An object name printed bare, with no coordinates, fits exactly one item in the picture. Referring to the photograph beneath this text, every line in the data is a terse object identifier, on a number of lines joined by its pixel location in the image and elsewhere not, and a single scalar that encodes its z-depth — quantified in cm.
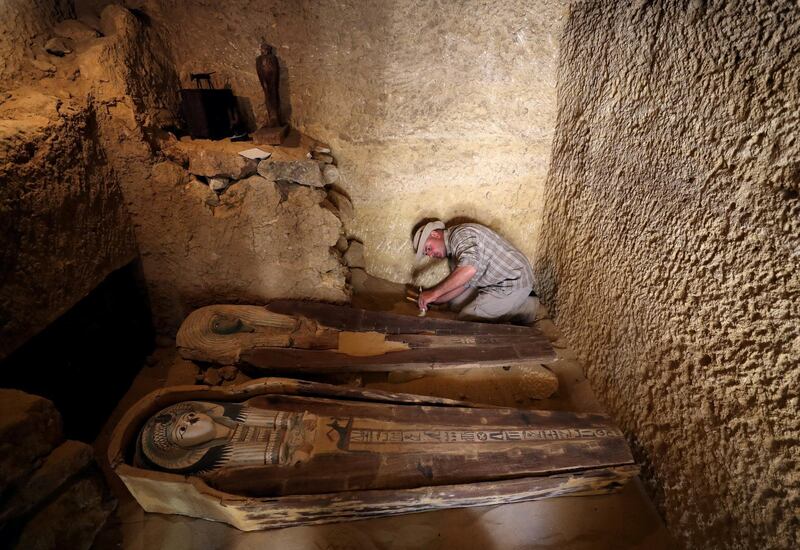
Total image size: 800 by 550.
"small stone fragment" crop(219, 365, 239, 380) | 272
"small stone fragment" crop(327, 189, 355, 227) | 360
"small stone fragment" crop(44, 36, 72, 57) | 252
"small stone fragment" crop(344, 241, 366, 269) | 400
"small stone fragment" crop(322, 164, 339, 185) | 320
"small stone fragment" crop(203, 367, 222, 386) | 267
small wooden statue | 310
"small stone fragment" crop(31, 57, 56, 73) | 245
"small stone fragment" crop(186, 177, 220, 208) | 293
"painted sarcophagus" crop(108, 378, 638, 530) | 193
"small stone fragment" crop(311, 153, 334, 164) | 333
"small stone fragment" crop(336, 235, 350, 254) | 375
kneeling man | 336
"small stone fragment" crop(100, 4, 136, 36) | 278
